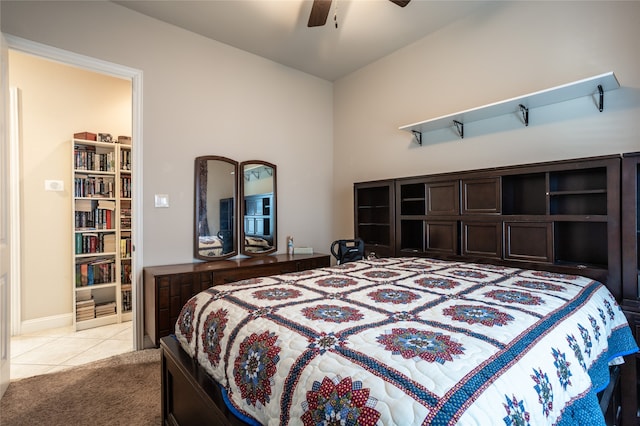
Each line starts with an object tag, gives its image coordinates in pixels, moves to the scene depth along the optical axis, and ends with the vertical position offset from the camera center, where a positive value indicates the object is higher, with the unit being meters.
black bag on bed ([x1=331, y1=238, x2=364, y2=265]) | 3.10 -0.41
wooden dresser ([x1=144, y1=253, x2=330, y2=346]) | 2.58 -0.60
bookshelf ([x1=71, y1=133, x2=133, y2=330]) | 3.38 -0.20
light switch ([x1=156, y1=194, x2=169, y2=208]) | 2.96 +0.12
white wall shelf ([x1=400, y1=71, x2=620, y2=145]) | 2.11 +0.83
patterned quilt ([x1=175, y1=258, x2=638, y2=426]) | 0.74 -0.42
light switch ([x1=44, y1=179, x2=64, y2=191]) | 3.32 +0.31
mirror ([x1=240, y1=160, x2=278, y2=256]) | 3.54 +0.06
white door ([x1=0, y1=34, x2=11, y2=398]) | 2.00 -0.10
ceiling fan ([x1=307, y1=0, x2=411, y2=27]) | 2.21 +1.47
